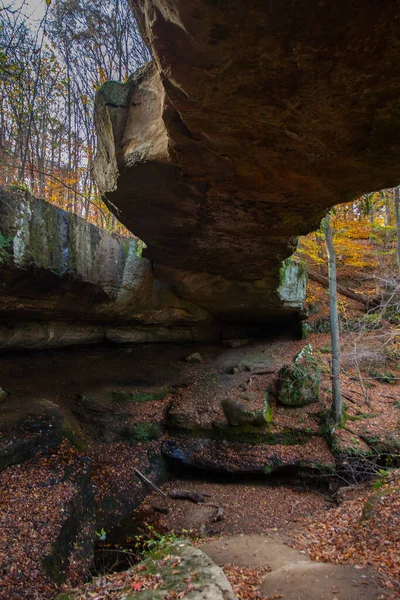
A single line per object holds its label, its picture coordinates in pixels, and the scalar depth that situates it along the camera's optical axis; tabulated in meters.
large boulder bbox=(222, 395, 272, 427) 8.49
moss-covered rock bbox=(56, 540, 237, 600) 3.00
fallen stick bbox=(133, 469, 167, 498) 7.70
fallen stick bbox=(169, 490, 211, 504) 7.36
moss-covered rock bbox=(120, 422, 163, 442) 8.67
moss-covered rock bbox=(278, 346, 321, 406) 9.00
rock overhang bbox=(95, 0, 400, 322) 1.85
